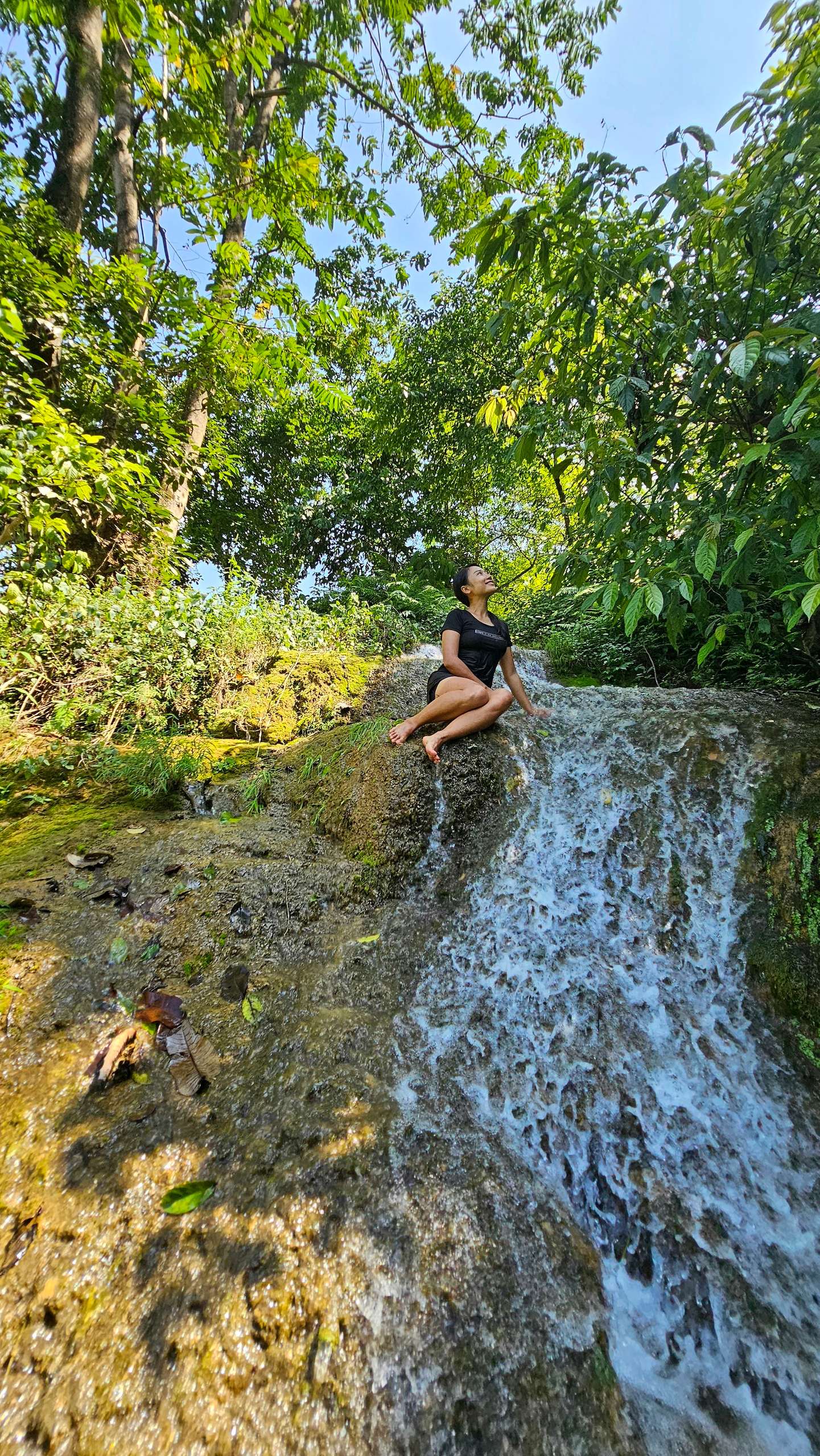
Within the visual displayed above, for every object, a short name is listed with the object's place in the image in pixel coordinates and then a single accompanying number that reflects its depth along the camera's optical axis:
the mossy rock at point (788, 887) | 2.50
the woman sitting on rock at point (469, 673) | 4.02
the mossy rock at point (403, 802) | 3.60
